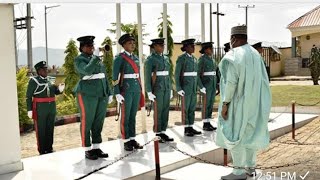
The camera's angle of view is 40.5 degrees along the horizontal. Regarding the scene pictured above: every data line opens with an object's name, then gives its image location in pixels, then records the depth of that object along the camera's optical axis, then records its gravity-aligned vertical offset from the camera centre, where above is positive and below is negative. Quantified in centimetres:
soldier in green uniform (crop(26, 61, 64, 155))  695 -57
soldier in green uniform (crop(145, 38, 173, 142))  696 -21
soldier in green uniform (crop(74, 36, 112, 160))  591 -30
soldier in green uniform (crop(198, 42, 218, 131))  816 -8
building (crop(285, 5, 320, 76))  2952 +169
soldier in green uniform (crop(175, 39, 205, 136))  755 -16
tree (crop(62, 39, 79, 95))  1703 +9
